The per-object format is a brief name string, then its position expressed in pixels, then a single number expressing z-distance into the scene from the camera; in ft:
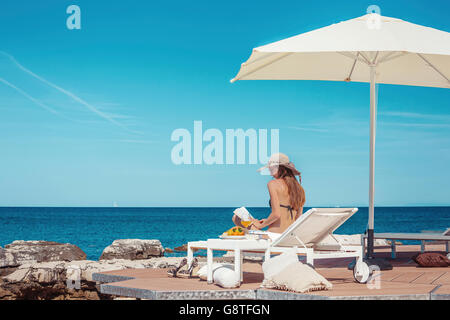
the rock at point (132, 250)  54.54
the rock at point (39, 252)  60.39
